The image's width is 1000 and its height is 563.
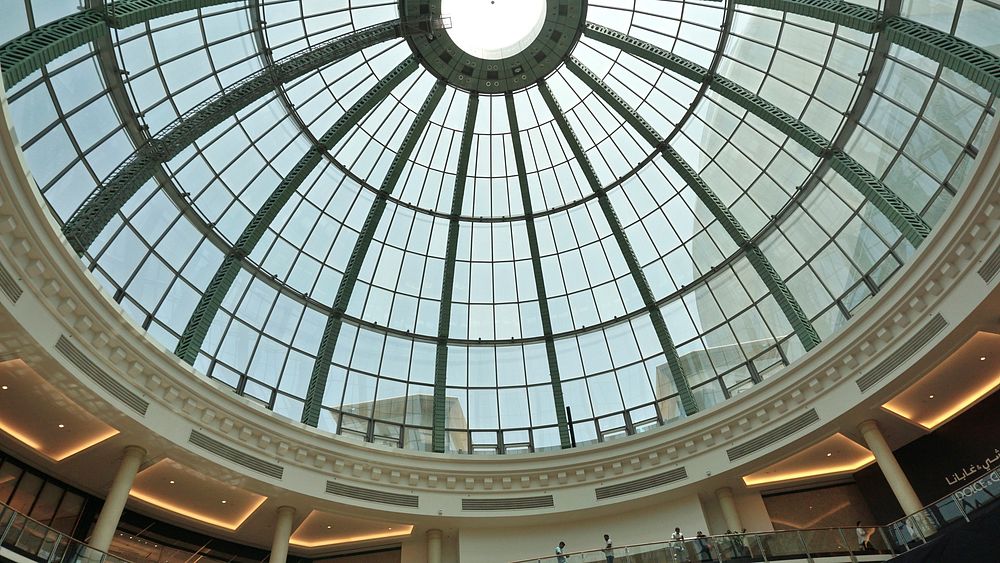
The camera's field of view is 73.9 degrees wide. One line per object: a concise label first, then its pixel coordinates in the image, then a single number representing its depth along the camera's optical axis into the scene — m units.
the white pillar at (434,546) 24.48
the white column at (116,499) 17.55
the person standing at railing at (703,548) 19.88
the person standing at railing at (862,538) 19.22
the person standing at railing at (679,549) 20.08
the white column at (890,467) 19.77
